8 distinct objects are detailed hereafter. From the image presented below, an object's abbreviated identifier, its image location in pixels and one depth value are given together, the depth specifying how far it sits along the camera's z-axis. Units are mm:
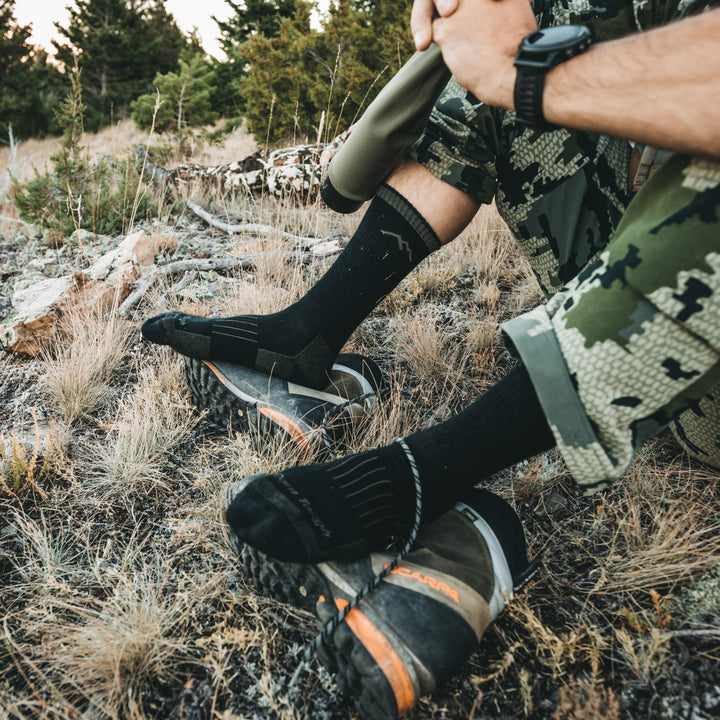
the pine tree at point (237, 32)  10950
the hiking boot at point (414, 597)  706
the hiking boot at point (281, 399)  1230
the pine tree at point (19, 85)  13586
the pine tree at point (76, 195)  3164
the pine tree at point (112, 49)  14820
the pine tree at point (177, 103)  7094
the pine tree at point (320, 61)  5660
